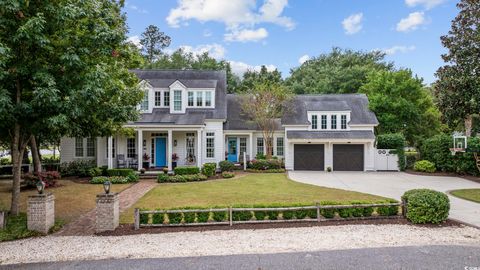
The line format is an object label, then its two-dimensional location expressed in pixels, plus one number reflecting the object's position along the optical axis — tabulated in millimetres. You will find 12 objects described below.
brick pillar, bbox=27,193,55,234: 8383
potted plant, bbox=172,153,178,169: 22672
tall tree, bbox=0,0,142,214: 8117
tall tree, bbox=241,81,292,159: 23812
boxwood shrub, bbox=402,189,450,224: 8680
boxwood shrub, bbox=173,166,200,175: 19266
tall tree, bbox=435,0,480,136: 18609
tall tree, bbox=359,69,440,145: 26281
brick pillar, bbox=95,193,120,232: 8469
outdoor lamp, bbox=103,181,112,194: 8496
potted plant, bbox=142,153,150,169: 22094
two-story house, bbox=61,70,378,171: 22628
